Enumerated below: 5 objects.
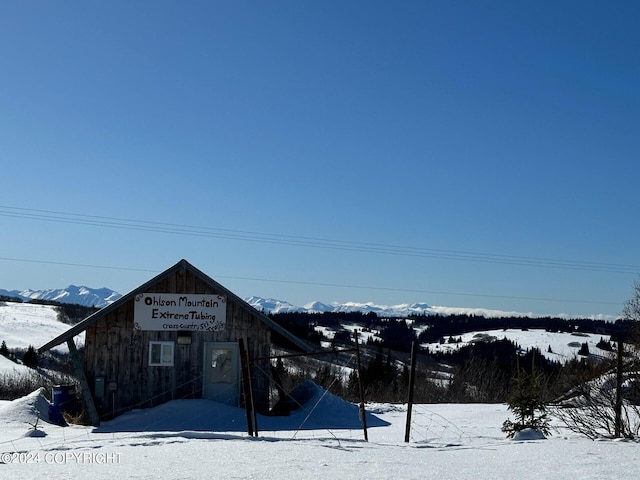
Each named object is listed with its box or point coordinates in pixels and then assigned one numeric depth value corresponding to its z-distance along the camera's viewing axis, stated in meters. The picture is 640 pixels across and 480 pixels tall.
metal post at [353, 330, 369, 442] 13.19
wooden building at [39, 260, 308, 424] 21.62
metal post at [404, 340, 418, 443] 14.16
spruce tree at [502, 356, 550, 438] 15.88
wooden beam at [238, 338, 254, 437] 13.48
